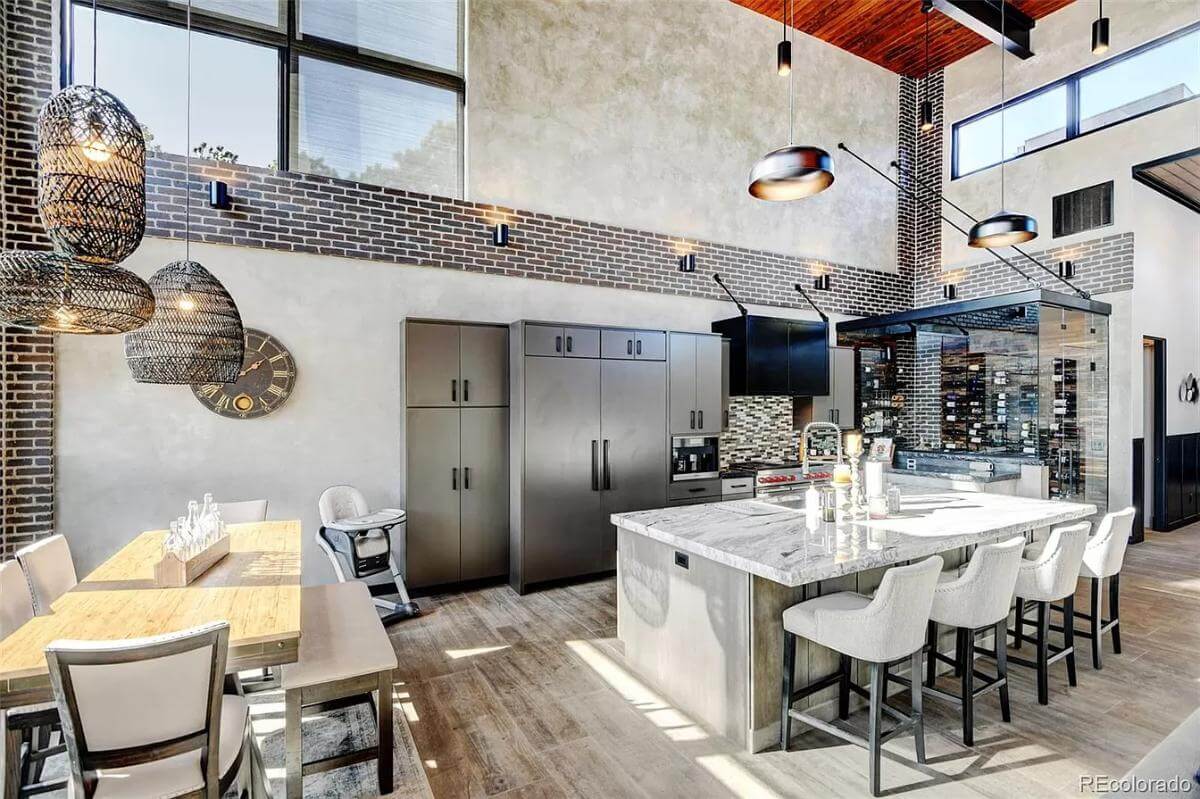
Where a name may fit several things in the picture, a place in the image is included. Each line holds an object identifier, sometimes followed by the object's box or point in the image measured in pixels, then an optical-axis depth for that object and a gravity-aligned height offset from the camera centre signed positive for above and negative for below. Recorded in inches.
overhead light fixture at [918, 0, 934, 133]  233.9 +114.4
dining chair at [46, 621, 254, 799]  64.4 -36.2
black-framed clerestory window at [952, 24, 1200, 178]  238.2 +136.3
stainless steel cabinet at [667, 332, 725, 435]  225.9 +6.4
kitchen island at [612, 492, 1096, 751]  103.7 -36.0
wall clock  170.9 +4.7
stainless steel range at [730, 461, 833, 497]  245.1 -33.6
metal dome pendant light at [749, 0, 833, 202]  116.3 +47.0
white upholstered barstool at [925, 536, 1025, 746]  105.0 -36.7
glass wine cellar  231.5 +7.3
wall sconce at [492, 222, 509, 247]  210.2 +60.0
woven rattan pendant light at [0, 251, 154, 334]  79.8 +15.4
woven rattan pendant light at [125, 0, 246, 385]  108.8 +13.2
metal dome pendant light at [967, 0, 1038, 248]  166.7 +49.3
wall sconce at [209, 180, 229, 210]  167.5 +60.1
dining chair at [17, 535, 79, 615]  105.6 -31.8
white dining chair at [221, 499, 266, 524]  158.1 -30.3
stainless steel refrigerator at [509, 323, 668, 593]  194.5 -17.2
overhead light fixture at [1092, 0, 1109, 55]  173.8 +109.0
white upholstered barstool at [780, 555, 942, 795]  91.9 -38.5
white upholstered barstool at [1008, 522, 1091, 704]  119.8 -37.6
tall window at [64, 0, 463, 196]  166.4 +101.5
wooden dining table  71.2 -31.6
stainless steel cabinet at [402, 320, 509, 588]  188.1 -17.0
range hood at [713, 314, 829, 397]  250.8 +19.7
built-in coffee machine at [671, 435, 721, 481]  226.7 -23.1
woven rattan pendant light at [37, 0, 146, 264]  81.3 +32.6
